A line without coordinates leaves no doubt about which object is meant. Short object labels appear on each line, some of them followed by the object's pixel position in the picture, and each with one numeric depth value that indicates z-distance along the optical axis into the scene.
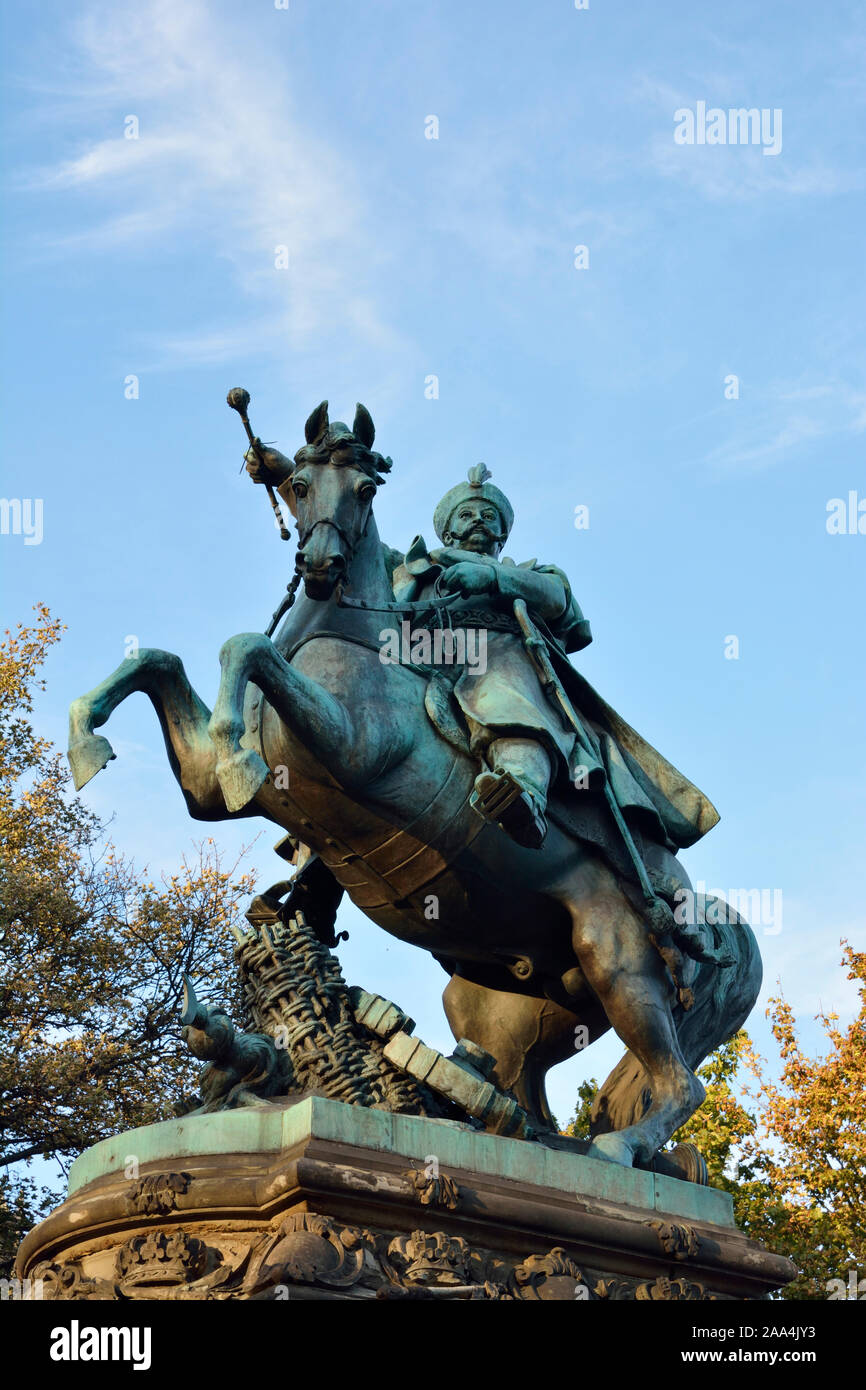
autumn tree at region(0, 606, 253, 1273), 18.84
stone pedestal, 6.89
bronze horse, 8.15
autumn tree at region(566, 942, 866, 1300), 20.94
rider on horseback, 8.41
